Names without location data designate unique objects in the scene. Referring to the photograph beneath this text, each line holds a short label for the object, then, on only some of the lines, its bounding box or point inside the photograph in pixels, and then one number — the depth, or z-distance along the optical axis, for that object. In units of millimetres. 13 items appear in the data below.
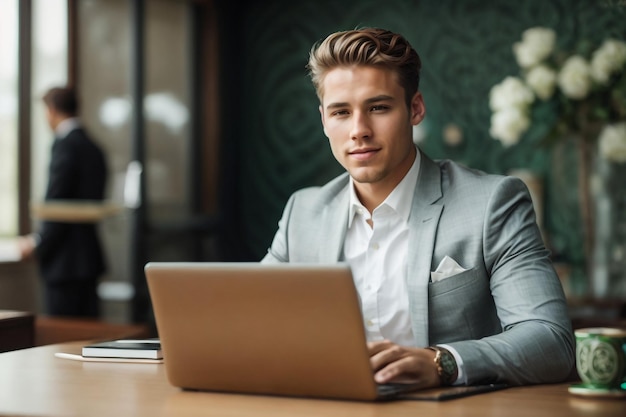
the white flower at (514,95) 4750
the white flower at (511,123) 4734
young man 2008
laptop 1469
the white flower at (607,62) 4617
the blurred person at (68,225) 4969
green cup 1525
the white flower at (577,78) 4636
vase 4824
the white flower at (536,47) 4781
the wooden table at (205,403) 1441
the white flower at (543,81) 4727
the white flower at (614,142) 4613
